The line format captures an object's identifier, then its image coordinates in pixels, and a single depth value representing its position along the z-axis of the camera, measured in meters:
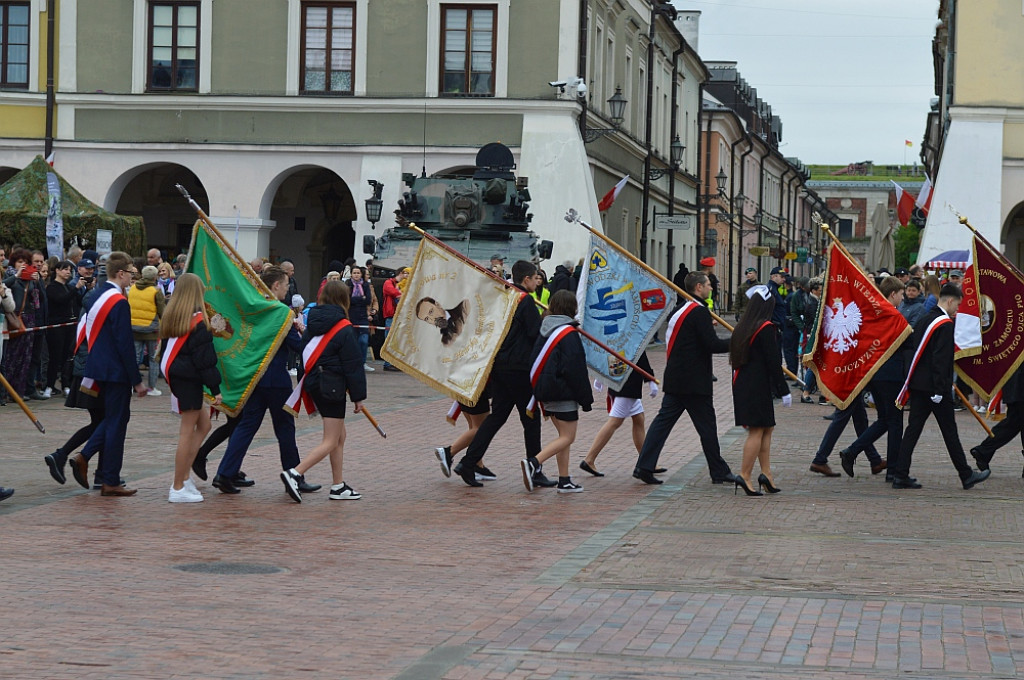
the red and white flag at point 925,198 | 38.31
